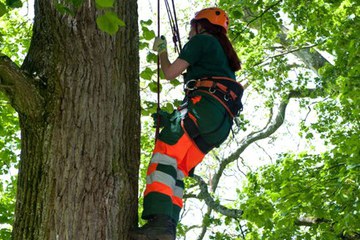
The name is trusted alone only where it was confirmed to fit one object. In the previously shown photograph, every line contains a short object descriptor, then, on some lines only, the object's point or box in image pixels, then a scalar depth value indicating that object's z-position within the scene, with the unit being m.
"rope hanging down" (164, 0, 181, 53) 6.57
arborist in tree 5.28
